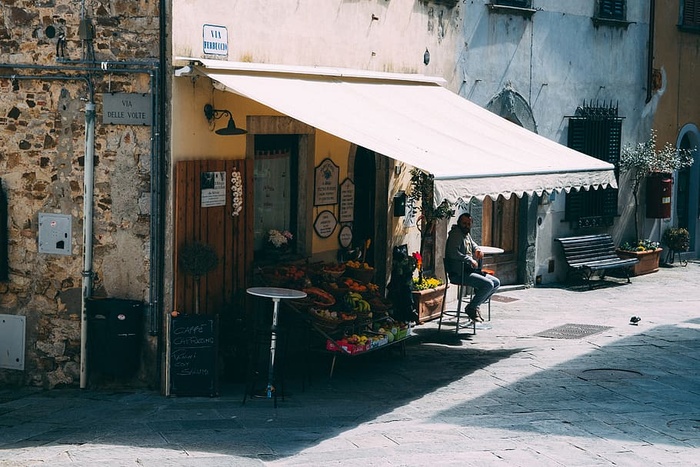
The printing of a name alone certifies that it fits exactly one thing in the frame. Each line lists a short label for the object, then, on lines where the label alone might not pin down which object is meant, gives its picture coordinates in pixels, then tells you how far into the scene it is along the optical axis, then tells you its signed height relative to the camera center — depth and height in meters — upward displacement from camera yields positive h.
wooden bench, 18.09 -1.05
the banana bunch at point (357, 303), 11.80 -1.19
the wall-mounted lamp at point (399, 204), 14.71 -0.23
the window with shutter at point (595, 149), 18.52 +0.66
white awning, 10.68 +0.61
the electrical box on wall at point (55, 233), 11.05 -0.51
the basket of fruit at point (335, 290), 11.96 -1.08
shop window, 12.36 -0.02
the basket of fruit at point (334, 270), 12.31 -0.91
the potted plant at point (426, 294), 14.28 -1.33
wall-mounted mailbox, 20.00 -0.07
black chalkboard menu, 10.60 -1.58
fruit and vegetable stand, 11.27 -1.23
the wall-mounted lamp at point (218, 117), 11.05 +0.59
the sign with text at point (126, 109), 10.61 +0.66
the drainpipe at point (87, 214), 10.79 -0.31
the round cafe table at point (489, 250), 14.58 -0.78
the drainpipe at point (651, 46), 19.84 +2.45
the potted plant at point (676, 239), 20.72 -0.85
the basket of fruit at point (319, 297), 11.45 -1.11
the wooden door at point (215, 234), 10.79 -0.50
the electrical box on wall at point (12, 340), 11.39 -1.58
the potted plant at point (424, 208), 14.52 -0.26
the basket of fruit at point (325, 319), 11.22 -1.30
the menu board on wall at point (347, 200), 13.76 -0.18
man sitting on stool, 13.93 -0.95
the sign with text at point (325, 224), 13.25 -0.45
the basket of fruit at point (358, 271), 13.03 -0.96
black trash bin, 10.80 -1.40
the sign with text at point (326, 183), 13.20 +0.02
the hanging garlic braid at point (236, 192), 11.44 -0.09
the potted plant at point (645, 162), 19.56 +0.49
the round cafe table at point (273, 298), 10.46 -1.04
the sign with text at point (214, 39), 10.99 +1.36
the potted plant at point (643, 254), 19.30 -1.05
